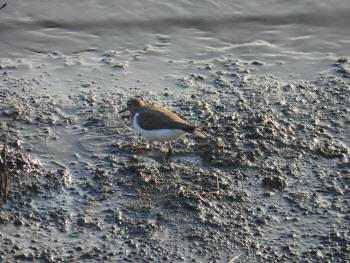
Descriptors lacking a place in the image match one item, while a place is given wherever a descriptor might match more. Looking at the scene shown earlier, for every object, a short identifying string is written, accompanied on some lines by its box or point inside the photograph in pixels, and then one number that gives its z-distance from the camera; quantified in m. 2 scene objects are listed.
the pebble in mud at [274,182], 11.16
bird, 11.76
